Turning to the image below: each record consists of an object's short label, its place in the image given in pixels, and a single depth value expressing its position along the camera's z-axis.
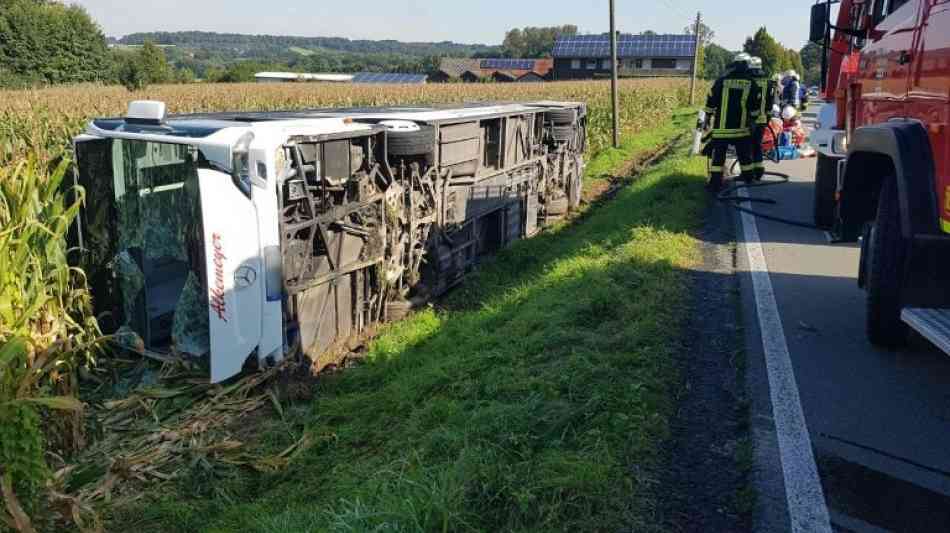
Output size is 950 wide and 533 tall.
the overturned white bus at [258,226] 5.15
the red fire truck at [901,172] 4.08
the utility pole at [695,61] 40.19
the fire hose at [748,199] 9.49
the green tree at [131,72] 40.16
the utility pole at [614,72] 22.48
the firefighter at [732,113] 10.90
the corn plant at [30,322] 3.16
